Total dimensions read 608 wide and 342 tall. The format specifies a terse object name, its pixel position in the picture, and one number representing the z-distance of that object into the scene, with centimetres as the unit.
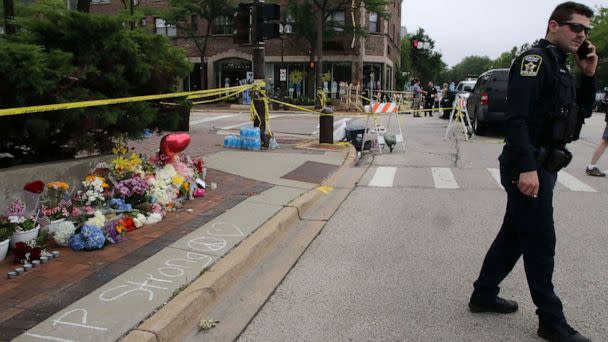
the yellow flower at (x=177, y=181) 652
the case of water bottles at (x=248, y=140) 1162
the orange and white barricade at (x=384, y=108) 1290
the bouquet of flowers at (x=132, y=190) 595
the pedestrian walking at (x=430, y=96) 2943
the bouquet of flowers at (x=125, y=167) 617
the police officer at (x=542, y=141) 338
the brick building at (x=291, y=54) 3881
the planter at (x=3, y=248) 454
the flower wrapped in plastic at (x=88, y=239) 489
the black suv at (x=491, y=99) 1517
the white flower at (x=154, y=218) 582
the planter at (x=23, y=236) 467
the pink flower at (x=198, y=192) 715
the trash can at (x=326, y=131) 1284
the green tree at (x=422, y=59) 7156
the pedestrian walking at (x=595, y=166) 971
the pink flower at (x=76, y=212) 531
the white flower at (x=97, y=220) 511
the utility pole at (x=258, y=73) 1138
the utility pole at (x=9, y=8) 1024
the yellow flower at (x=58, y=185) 531
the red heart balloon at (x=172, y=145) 673
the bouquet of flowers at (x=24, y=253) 451
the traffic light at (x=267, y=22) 1123
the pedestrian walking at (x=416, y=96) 3091
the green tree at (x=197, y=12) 3584
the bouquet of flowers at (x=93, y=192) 569
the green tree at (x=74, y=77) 506
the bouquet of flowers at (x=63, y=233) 494
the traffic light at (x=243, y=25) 1135
